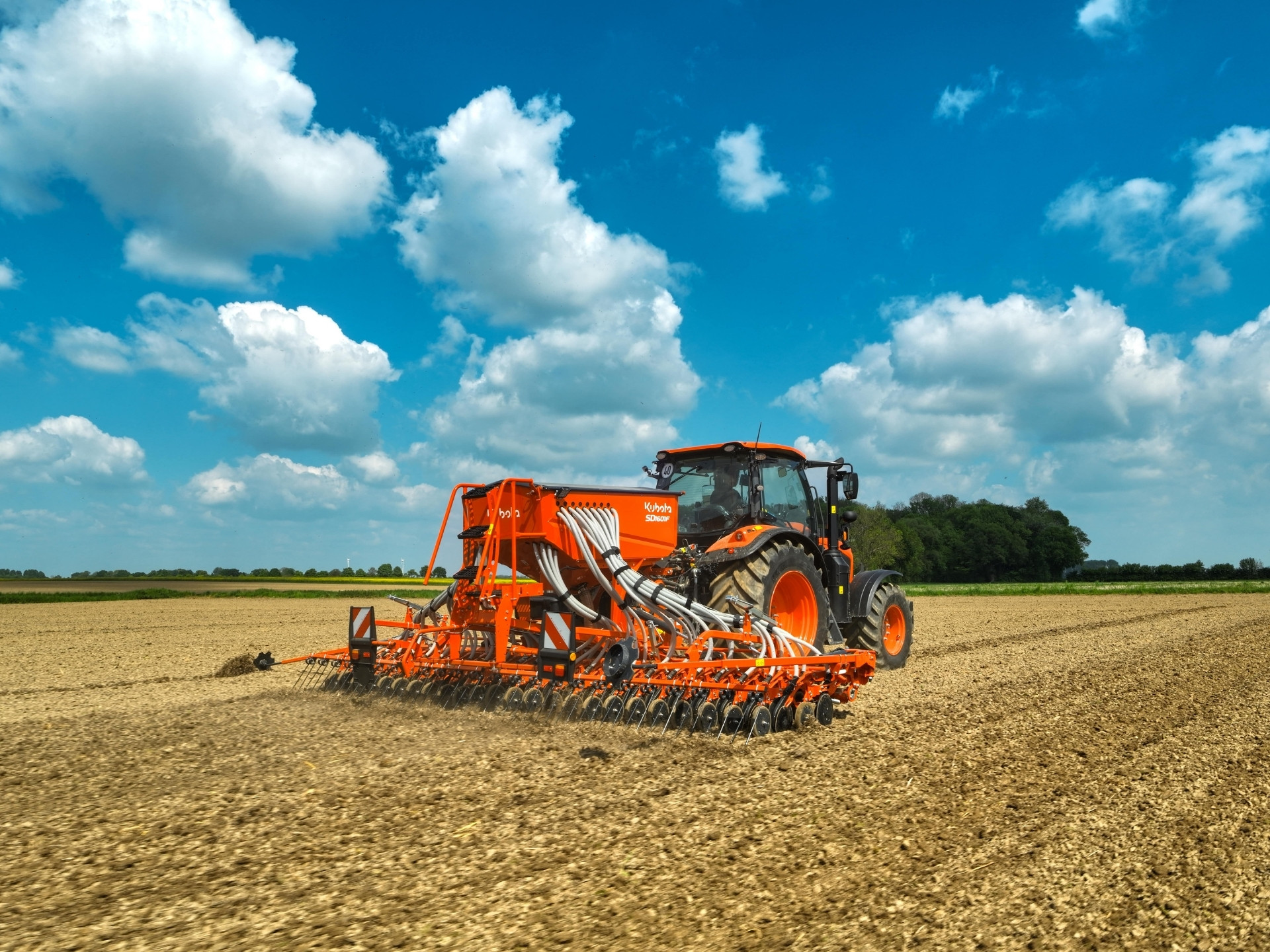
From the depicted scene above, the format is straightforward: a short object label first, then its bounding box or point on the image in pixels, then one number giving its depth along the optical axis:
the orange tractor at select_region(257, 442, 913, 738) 5.95
